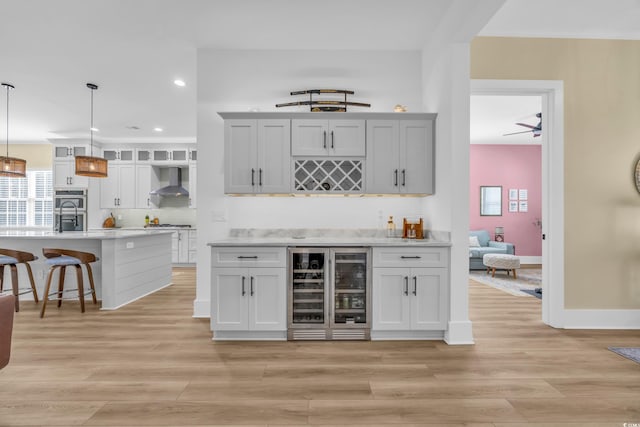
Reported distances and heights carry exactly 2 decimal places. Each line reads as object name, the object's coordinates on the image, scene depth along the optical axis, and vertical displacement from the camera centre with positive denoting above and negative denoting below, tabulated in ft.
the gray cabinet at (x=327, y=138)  11.67 +2.58
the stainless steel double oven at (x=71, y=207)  25.31 +0.33
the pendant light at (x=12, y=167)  17.14 +2.26
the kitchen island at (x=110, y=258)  14.34 -2.12
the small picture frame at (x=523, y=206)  27.27 +0.68
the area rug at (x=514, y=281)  17.66 -3.91
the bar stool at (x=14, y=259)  13.76 -1.97
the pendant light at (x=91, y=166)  15.83 +2.17
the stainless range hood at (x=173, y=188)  25.12 +1.79
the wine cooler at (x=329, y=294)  10.52 -2.51
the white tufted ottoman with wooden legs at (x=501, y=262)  20.95 -2.98
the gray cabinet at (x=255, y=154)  11.62 +2.02
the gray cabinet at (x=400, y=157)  11.62 +1.94
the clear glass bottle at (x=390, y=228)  12.51 -0.53
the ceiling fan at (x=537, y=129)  16.93 +4.67
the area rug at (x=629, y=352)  9.16 -3.81
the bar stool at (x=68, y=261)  13.42 -1.98
